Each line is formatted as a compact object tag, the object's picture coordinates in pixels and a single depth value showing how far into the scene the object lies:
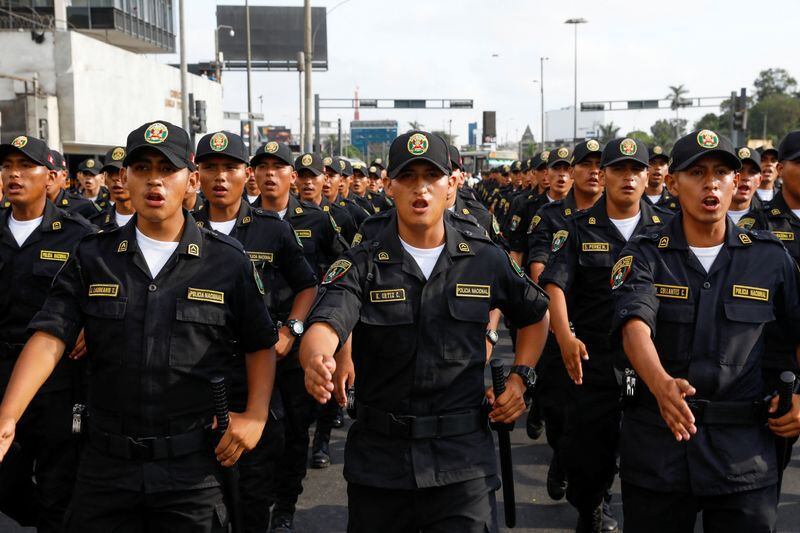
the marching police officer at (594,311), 5.13
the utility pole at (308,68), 19.91
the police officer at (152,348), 3.29
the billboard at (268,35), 61.03
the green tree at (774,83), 102.62
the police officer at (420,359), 3.42
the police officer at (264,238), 5.00
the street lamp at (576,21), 53.53
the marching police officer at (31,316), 4.75
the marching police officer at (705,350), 3.46
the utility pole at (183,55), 24.06
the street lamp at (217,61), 39.97
